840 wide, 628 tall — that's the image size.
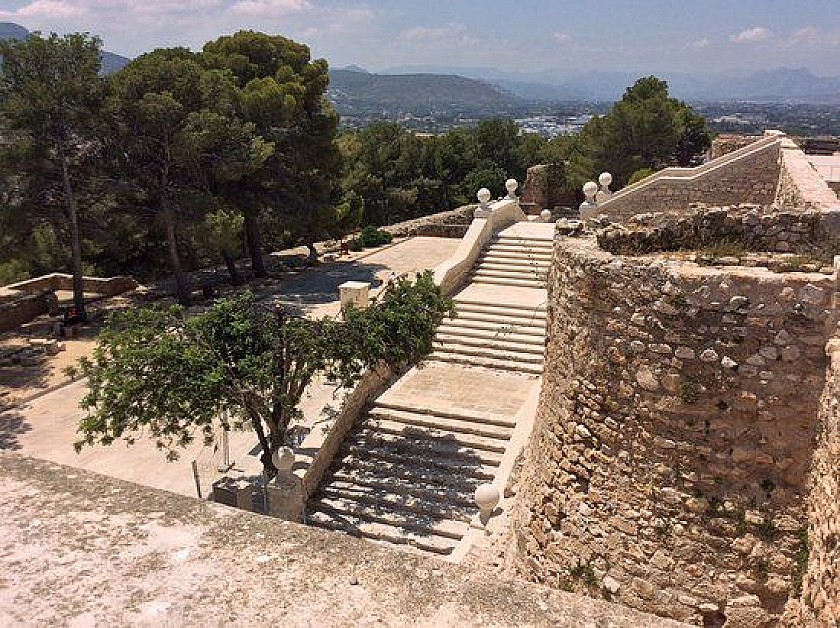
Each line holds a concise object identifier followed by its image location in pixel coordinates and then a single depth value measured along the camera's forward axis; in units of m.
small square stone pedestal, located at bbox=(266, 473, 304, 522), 9.10
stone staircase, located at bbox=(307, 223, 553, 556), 9.38
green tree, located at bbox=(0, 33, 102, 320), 16.22
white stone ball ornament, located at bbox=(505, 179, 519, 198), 19.73
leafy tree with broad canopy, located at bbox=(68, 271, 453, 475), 8.30
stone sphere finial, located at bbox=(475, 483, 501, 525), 8.30
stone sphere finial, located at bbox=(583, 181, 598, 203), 17.49
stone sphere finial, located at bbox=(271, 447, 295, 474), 9.09
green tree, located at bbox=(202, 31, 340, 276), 19.59
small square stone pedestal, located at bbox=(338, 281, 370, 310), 13.23
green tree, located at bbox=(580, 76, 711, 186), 25.72
